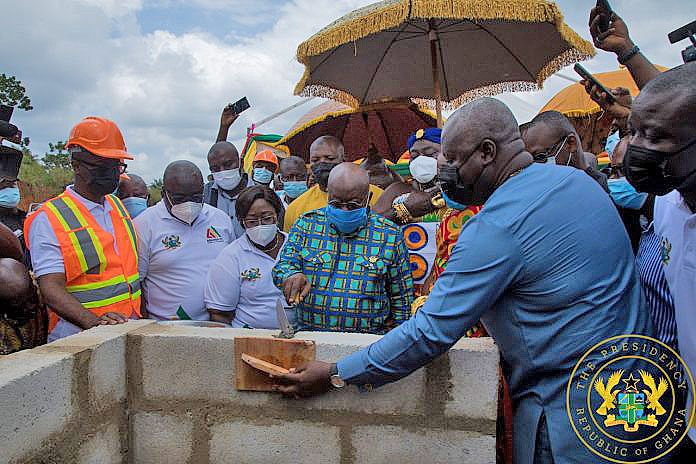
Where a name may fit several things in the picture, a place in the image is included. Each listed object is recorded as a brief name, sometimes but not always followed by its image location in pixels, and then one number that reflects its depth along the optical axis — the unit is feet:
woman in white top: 11.13
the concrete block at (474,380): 6.86
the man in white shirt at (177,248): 12.07
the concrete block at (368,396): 7.13
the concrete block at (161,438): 7.75
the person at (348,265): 9.66
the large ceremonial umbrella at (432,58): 14.51
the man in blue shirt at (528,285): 5.68
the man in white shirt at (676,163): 5.28
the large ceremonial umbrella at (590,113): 29.14
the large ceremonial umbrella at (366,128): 23.13
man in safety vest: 8.67
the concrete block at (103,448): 7.04
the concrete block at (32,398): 5.73
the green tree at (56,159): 73.15
